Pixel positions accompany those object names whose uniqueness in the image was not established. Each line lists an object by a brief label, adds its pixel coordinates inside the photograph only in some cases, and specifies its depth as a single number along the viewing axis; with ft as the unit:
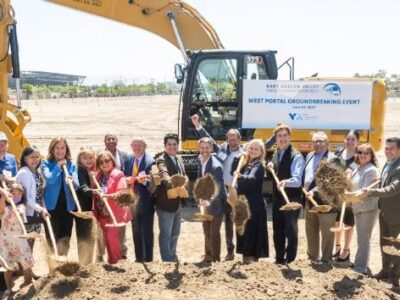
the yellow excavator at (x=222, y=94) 29.25
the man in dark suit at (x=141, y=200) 18.42
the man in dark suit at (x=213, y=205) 18.69
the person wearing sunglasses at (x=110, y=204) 17.90
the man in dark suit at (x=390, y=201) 16.78
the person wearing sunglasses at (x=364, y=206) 17.94
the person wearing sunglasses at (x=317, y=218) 18.43
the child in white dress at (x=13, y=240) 16.43
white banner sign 28.99
